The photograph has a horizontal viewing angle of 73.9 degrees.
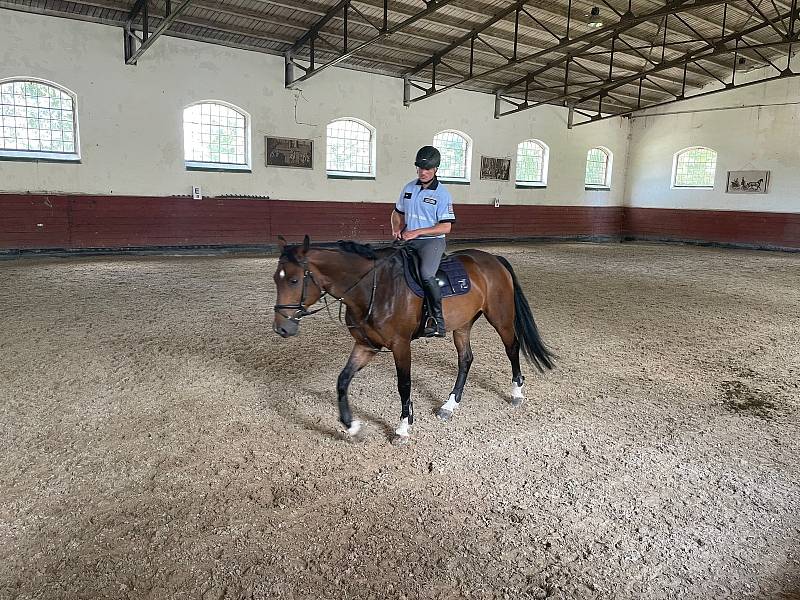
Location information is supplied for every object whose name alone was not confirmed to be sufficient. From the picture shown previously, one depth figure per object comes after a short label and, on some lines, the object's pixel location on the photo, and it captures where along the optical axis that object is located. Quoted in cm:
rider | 350
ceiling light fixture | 1226
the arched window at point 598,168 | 2136
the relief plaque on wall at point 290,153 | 1393
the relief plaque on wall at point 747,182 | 1833
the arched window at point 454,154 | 1723
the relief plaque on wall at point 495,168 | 1808
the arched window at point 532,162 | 1936
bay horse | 311
